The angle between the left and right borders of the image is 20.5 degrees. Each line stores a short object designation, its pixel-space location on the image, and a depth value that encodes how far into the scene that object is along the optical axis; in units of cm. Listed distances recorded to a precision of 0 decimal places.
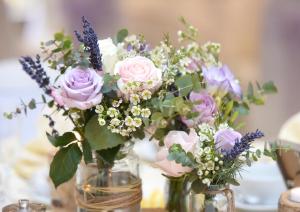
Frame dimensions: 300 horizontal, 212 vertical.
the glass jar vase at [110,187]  97
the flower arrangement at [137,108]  92
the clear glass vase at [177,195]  105
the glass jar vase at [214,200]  92
